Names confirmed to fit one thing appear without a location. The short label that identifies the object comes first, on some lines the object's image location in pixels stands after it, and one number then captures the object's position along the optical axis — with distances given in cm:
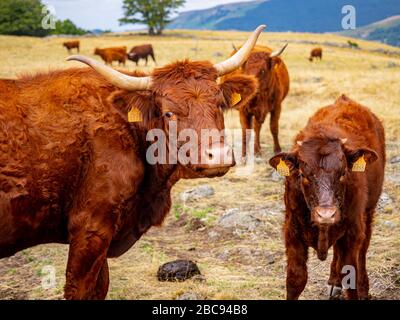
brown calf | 451
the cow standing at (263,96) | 1196
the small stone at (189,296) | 545
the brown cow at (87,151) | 404
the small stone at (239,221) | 772
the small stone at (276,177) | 1006
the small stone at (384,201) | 826
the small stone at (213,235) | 755
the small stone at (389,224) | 748
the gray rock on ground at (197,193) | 924
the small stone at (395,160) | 1056
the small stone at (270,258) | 663
